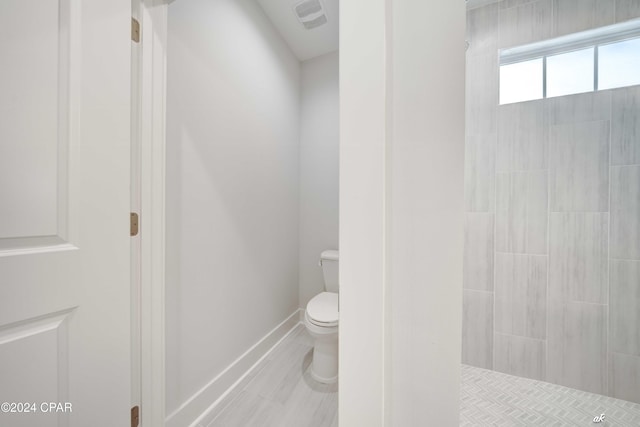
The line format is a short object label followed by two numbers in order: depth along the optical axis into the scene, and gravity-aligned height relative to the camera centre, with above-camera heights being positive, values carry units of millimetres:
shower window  1439 +978
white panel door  618 +0
